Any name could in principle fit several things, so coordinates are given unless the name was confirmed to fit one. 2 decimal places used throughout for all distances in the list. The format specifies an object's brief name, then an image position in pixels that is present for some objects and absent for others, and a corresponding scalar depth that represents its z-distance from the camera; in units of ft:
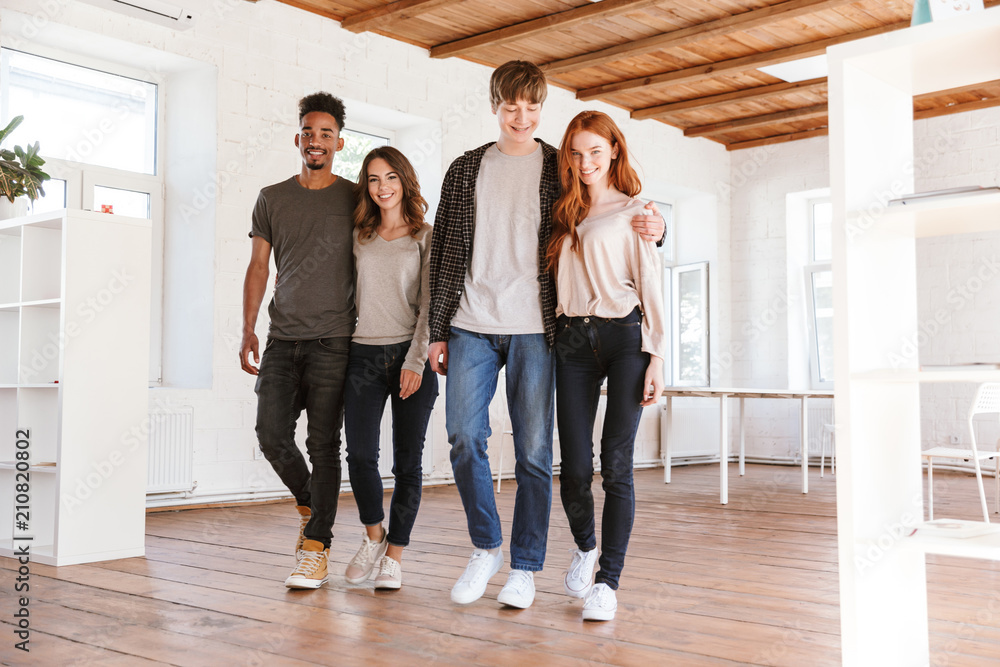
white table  16.16
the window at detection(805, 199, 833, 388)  26.45
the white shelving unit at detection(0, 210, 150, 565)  10.15
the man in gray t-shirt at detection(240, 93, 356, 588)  8.59
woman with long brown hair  8.50
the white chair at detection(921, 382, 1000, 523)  12.98
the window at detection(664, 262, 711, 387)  27.45
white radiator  14.78
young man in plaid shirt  7.79
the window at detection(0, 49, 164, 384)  14.97
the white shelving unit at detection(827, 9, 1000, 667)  5.51
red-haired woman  7.51
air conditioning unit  13.94
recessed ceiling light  20.63
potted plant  10.99
